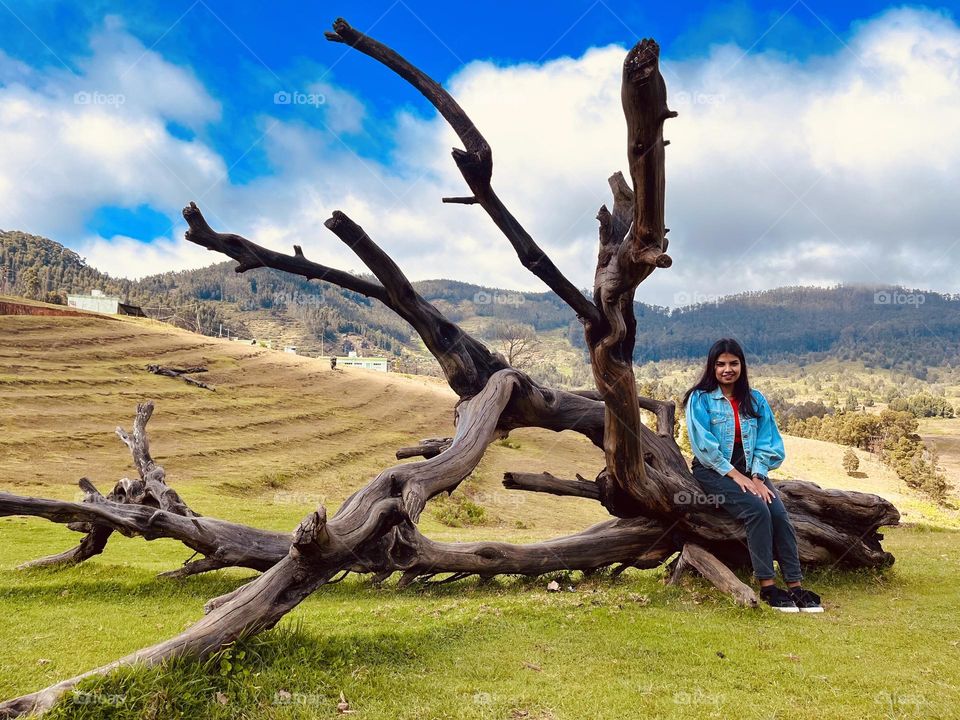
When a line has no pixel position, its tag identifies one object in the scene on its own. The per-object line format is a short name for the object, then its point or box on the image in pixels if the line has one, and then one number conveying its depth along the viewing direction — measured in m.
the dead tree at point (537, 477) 4.44
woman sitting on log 7.16
